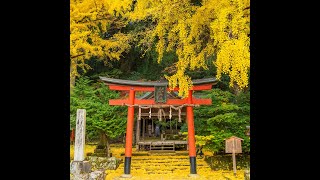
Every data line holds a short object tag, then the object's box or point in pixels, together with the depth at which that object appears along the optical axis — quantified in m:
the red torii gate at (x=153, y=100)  9.26
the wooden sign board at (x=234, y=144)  9.32
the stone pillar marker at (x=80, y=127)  7.61
